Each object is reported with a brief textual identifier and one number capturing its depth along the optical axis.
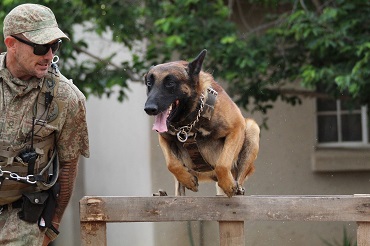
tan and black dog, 8.76
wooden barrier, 8.25
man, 7.59
